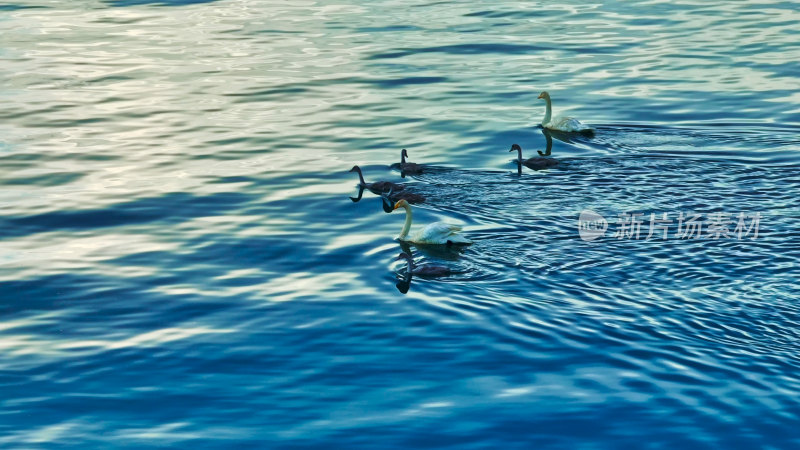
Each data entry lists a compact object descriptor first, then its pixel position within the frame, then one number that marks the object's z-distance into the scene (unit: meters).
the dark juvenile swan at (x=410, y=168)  20.42
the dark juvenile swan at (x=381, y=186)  19.31
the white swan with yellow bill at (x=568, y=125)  22.07
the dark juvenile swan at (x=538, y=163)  20.28
